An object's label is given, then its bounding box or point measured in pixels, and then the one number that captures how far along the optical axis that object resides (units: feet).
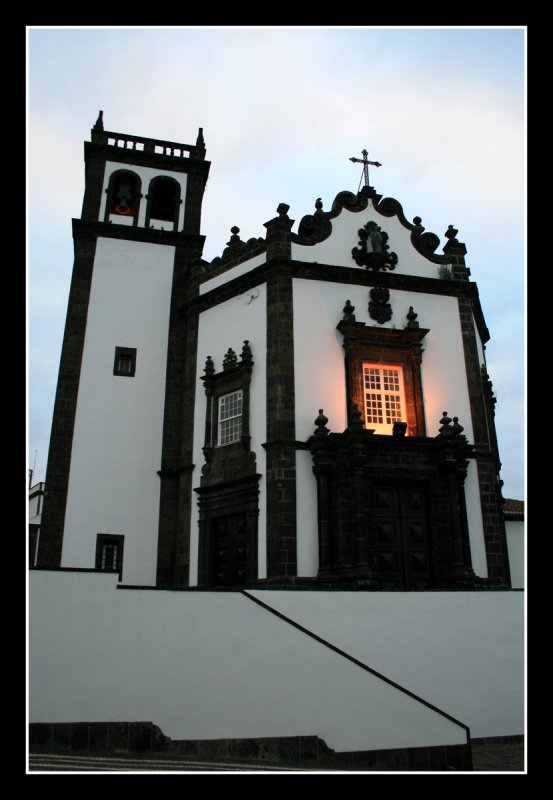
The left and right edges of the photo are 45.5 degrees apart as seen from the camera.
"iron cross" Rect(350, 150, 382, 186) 64.75
